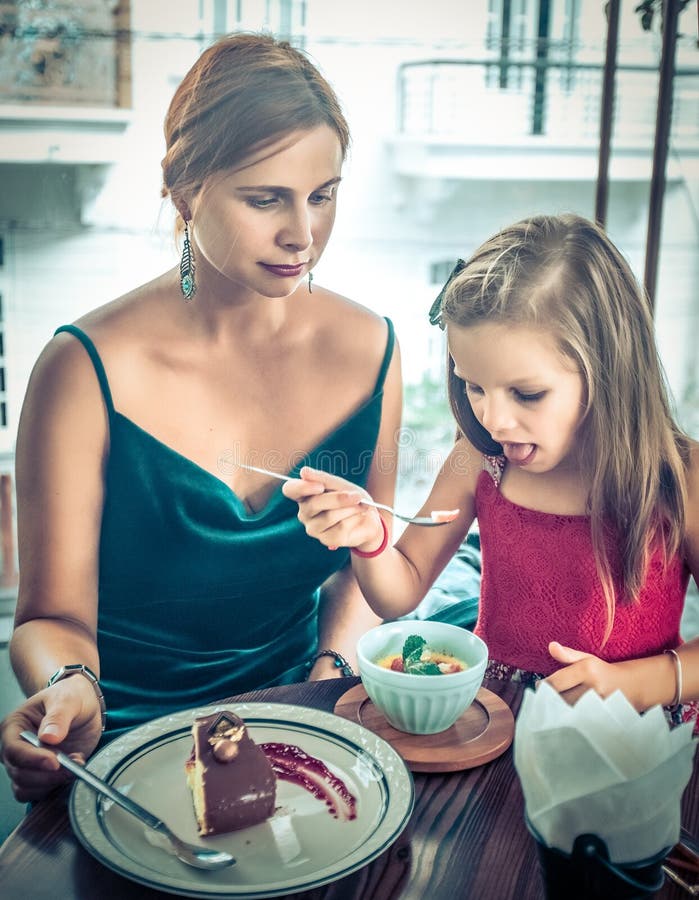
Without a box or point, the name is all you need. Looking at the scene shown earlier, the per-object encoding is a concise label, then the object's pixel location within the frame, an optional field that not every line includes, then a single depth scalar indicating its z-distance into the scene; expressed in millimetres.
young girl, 1087
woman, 1146
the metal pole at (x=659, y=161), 1702
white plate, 714
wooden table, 709
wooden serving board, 879
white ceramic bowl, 883
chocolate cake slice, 777
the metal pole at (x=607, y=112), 1565
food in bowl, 930
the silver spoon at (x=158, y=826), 735
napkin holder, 620
